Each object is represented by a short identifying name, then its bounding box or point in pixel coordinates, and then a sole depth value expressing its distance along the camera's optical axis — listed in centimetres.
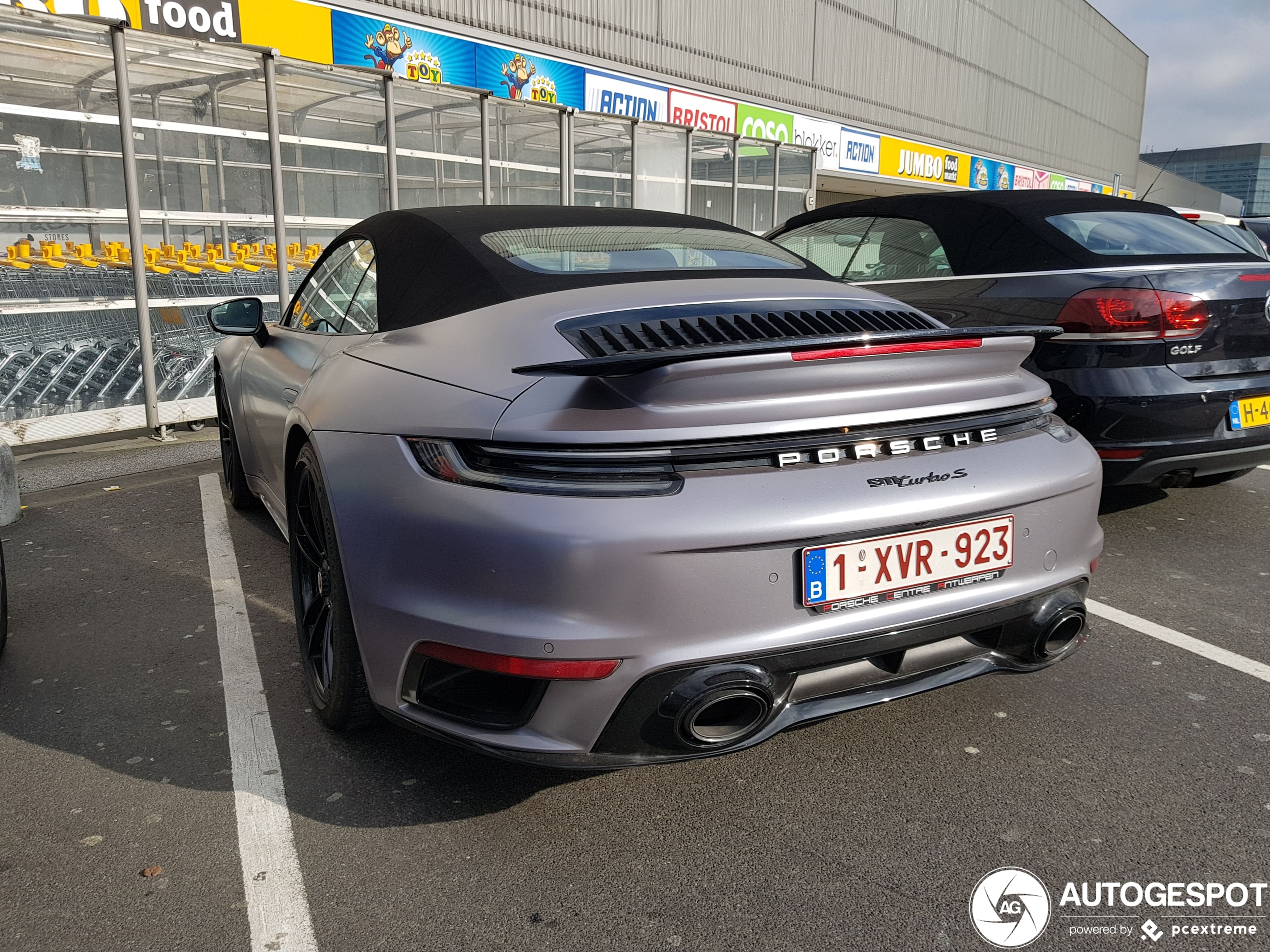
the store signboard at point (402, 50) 1125
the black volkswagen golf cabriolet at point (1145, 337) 399
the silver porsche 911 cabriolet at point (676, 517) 191
